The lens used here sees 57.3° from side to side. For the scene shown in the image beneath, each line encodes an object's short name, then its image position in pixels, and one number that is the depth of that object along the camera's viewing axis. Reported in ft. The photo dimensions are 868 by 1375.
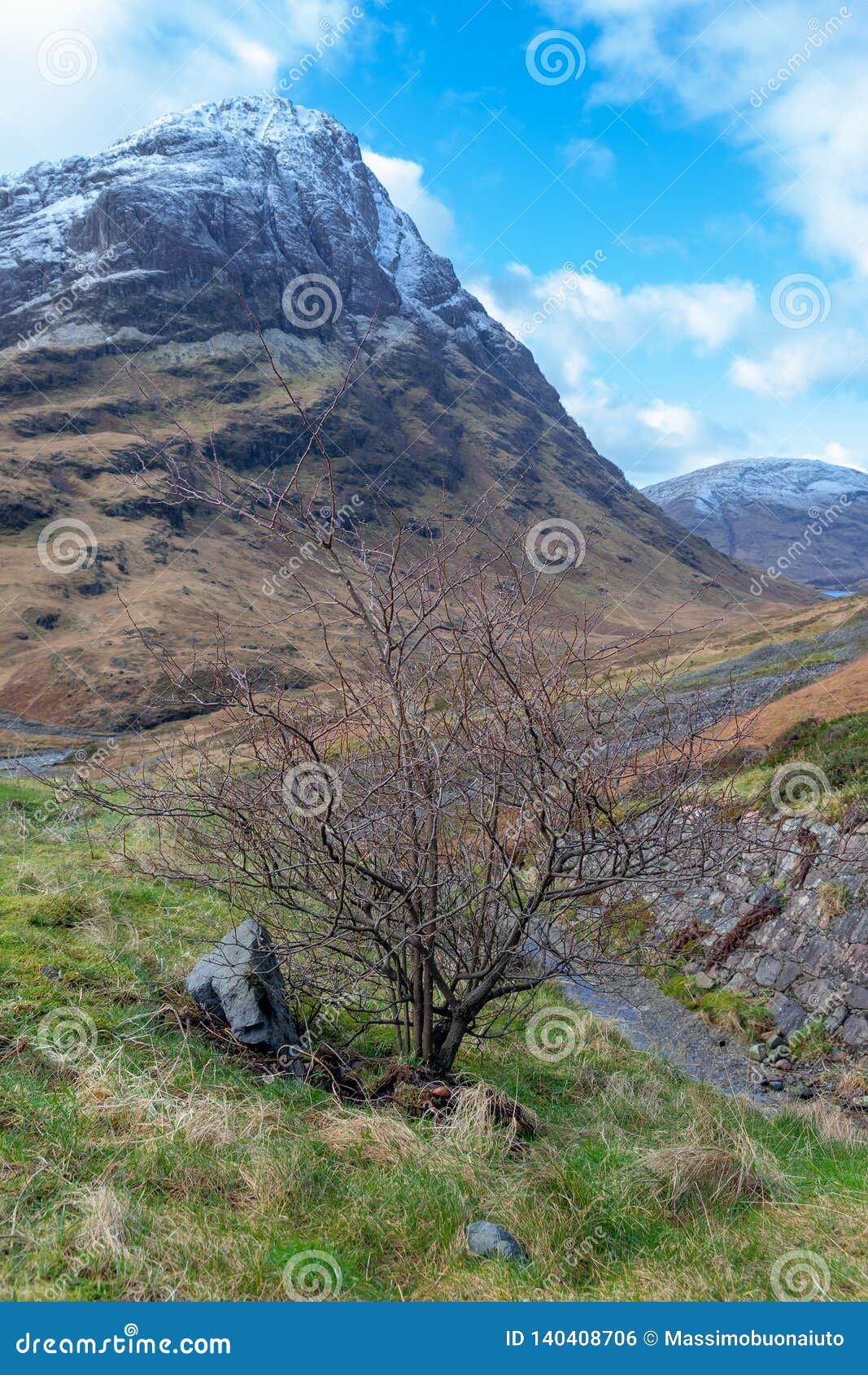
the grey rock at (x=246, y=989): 16.69
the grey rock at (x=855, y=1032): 27.94
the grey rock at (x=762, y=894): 37.33
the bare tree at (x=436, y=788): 14.66
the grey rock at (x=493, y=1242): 10.79
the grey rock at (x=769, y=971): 33.53
